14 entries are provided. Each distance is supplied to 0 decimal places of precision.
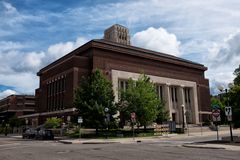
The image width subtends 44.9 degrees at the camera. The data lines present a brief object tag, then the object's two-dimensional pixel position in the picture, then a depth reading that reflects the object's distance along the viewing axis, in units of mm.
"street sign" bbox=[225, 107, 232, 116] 23562
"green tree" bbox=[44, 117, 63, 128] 53656
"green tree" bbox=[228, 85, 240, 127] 25188
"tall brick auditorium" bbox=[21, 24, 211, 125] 63438
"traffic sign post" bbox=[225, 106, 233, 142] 23578
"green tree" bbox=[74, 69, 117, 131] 40281
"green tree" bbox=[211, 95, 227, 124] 75531
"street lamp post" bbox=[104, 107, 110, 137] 38531
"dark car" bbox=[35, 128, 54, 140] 40219
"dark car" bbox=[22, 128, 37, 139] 45150
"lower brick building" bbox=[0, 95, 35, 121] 124750
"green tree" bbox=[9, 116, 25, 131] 83988
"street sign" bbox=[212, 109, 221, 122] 25203
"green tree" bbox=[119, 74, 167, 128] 43469
